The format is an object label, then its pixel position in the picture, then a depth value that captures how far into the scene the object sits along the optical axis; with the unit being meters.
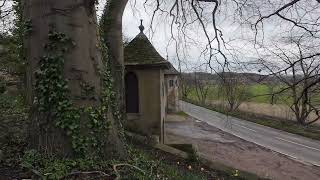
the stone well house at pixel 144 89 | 10.59
